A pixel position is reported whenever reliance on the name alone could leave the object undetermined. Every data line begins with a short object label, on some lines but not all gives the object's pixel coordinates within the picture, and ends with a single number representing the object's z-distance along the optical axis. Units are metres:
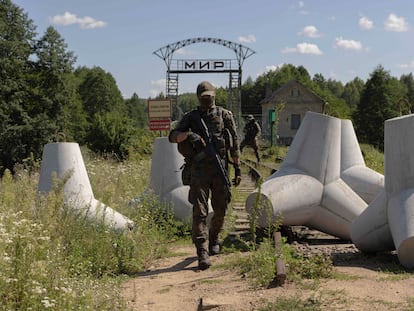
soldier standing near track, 20.25
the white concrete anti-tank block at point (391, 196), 5.71
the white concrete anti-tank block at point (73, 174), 6.81
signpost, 14.38
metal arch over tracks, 34.09
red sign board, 14.32
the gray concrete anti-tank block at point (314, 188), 6.91
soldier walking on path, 5.91
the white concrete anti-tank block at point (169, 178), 8.07
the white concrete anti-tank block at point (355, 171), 8.50
